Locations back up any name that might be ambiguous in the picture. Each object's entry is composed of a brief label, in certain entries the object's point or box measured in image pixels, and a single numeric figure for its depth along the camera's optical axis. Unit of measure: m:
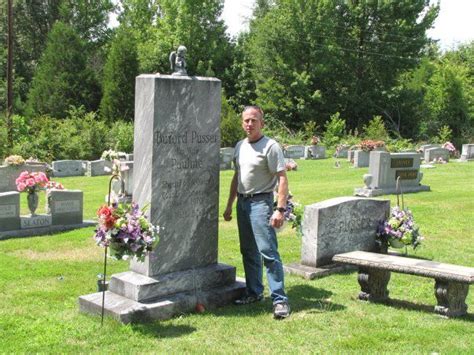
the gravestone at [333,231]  8.16
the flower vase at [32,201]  11.63
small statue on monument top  6.43
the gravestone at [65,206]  11.79
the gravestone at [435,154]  28.67
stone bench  6.20
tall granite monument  6.07
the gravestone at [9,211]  11.03
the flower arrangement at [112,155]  9.55
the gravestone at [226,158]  25.06
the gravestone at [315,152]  30.73
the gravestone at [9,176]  17.06
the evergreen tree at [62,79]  38.28
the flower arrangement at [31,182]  11.59
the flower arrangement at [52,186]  11.92
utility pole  25.27
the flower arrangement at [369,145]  25.31
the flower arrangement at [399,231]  8.61
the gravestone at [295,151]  30.43
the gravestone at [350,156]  28.42
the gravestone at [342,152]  31.55
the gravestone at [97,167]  22.92
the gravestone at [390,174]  16.89
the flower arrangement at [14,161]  17.14
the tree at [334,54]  44.25
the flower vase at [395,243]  8.67
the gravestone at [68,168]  22.78
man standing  6.08
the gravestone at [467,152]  30.50
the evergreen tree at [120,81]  37.66
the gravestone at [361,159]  25.33
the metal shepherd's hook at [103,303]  5.76
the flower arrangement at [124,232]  5.46
